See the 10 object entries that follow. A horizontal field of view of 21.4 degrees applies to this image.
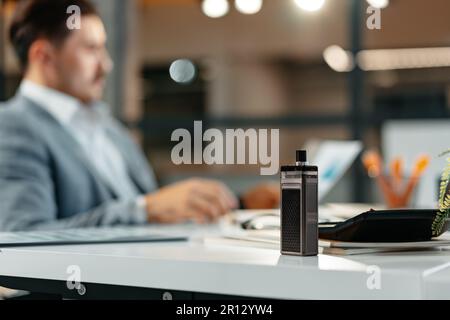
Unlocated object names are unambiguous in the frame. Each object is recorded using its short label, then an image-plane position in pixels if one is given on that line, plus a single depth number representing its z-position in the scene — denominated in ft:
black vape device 3.58
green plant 3.55
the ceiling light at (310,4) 9.94
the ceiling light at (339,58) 14.75
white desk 3.15
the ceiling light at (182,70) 22.81
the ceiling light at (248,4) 17.88
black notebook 3.57
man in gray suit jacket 5.35
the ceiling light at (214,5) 15.31
